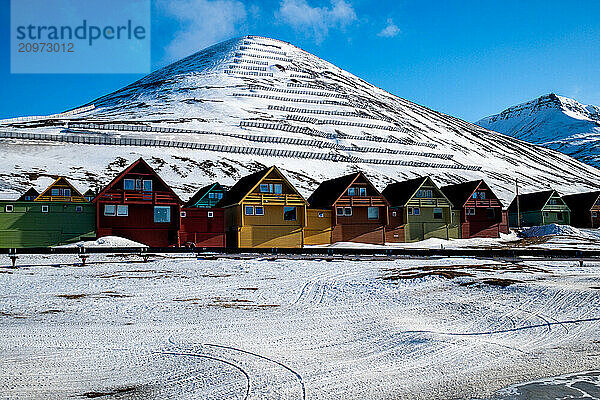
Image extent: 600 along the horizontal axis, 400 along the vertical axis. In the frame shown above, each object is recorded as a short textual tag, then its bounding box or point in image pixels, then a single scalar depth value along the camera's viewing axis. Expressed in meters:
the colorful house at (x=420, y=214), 57.44
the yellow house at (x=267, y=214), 48.47
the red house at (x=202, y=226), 49.19
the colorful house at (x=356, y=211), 53.00
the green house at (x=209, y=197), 52.31
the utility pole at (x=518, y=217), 72.89
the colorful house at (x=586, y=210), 75.06
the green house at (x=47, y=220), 43.38
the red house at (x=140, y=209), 45.25
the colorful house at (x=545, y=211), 75.38
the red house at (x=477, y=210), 61.92
